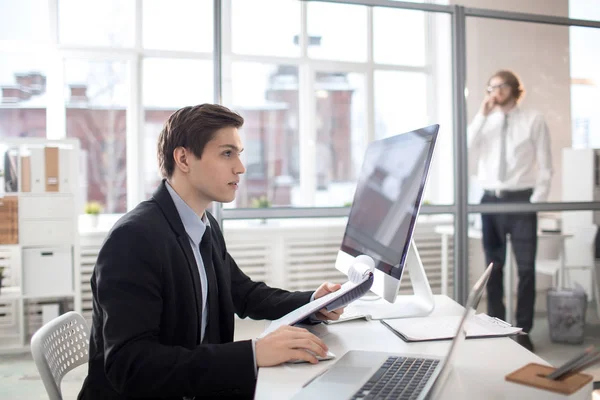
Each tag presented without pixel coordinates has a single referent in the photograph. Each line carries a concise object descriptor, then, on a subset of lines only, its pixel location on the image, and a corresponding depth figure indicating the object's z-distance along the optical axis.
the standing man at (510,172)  3.03
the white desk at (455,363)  0.87
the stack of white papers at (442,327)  1.20
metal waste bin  3.14
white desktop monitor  1.22
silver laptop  0.81
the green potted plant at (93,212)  4.14
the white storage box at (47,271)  3.61
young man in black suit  0.97
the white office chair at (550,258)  3.18
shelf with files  3.55
